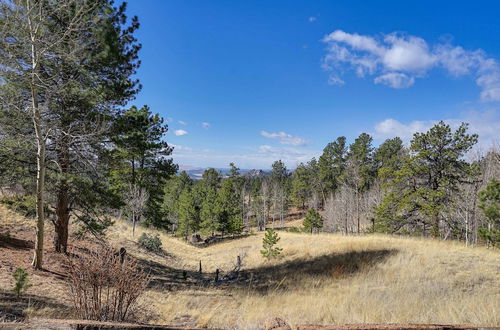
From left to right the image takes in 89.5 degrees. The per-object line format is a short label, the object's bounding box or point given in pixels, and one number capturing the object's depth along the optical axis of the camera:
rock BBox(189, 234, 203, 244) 34.37
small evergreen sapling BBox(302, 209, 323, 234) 31.73
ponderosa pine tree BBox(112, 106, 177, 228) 22.47
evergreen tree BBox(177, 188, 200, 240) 35.94
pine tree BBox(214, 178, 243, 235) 35.19
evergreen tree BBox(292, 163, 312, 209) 58.71
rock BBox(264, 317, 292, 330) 2.52
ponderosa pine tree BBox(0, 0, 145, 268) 6.96
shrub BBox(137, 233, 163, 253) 18.70
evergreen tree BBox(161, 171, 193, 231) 43.10
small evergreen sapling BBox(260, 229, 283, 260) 17.02
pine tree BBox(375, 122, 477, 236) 17.47
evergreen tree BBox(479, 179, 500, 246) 9.64
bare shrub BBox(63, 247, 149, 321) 3.70
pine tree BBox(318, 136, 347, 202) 50.94
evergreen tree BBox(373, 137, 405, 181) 41.41
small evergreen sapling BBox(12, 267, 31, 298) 5.25
